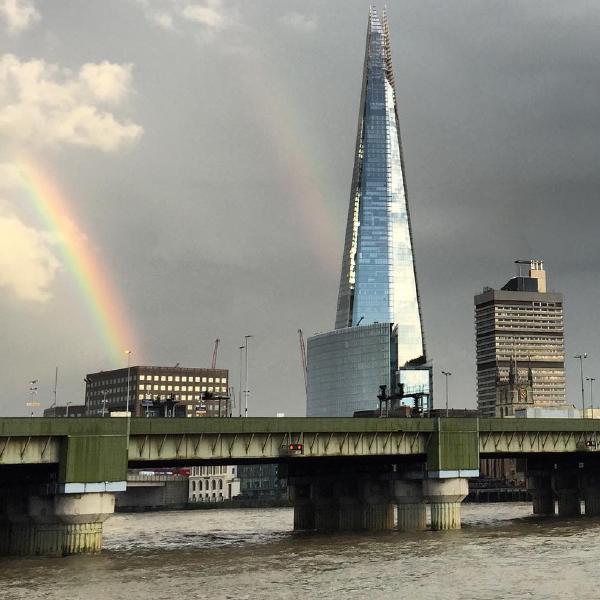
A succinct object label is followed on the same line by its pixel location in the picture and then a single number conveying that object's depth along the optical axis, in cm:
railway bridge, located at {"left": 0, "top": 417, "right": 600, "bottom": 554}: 8056
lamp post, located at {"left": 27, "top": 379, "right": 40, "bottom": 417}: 16950
